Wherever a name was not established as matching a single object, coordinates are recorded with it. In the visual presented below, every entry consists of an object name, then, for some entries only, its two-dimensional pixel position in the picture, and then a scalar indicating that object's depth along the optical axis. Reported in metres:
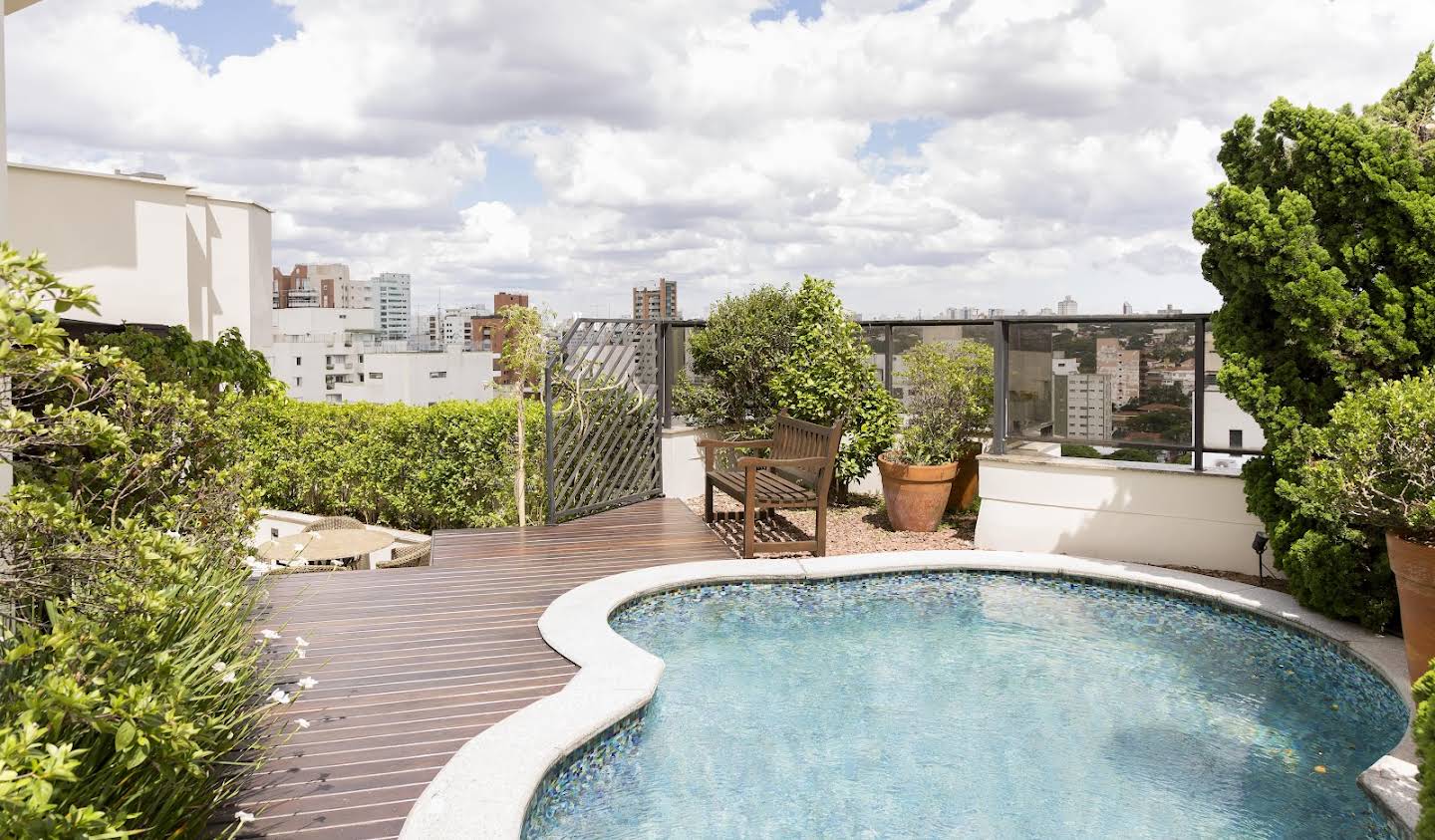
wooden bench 6.87
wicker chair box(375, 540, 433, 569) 7.96
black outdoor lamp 6.17
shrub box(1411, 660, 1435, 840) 2.47
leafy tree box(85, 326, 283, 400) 7.38
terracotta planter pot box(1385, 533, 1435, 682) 4.31
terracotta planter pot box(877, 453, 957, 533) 7.93
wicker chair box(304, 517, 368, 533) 8.77
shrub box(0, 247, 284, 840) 1.87
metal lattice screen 8.07
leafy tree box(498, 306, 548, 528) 8.09
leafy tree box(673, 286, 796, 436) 9.38
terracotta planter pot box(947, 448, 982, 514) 8.59
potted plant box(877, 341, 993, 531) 7.98
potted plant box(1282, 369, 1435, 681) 4.36
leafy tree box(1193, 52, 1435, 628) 5.32
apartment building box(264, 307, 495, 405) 59.84
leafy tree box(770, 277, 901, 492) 8.69
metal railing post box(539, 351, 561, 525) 7.60
